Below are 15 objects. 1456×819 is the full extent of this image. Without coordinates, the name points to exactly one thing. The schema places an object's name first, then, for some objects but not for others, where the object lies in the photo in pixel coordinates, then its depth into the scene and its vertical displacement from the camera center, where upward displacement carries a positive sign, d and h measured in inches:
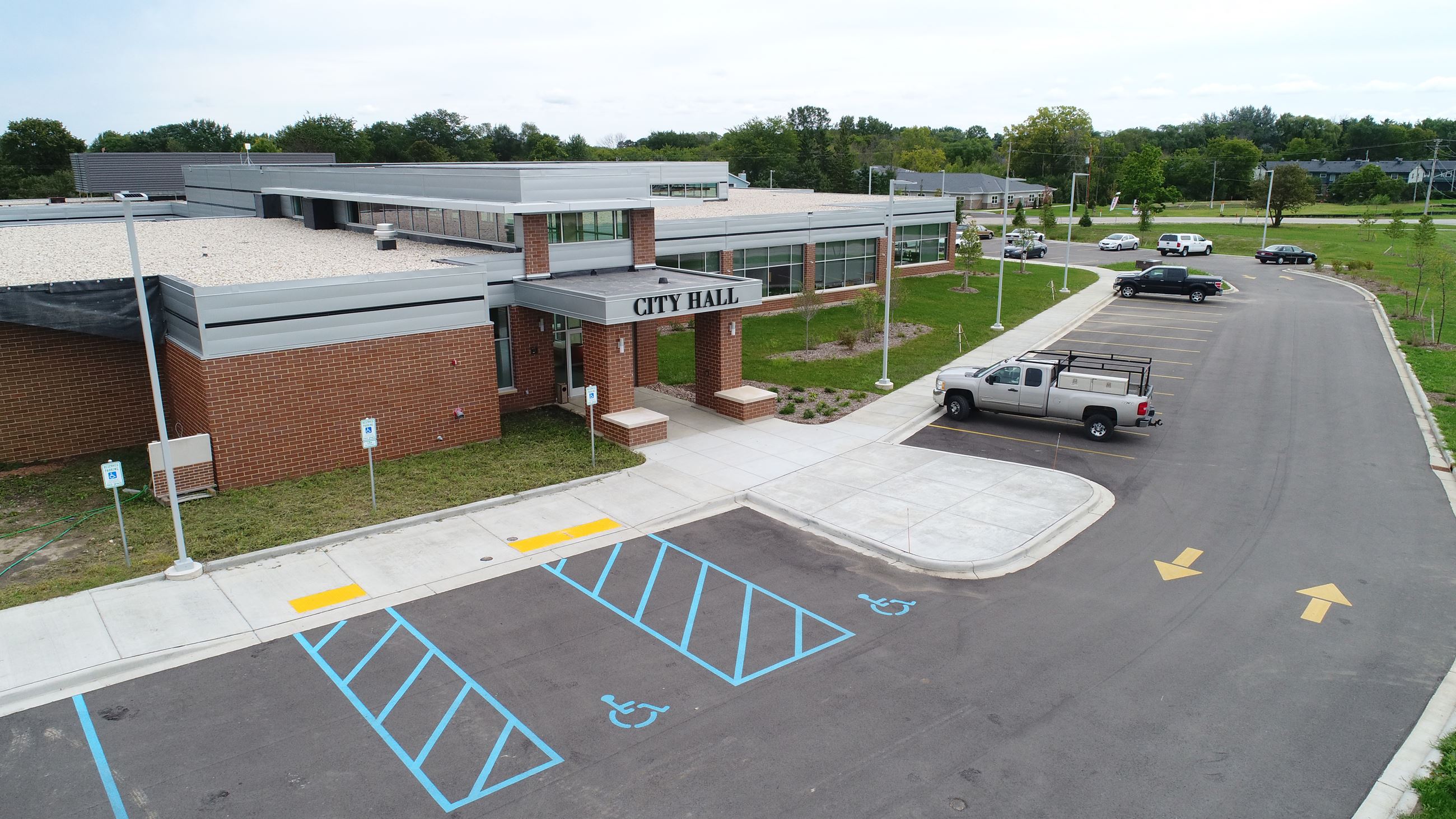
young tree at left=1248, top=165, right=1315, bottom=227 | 2908.5 +17.1
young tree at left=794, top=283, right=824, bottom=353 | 1364.4 -163.1
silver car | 2655.0 -138.2
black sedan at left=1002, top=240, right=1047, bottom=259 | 2384.5 -147.6
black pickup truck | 1736.0 -171.4
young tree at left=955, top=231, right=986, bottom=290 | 1829.5 -114.8
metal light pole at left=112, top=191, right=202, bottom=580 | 544.7 -156.9
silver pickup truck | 875.4 -196.2
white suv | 2432.3 -131.2
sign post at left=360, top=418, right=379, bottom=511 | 664.4 -172.7
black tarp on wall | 753.0 -91.7
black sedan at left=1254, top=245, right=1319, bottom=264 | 2249.0 -148.7
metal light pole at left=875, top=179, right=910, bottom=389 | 1094.4 -214.6
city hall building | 742.5 -111.5
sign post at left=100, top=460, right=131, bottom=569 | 569.0 -175.0
